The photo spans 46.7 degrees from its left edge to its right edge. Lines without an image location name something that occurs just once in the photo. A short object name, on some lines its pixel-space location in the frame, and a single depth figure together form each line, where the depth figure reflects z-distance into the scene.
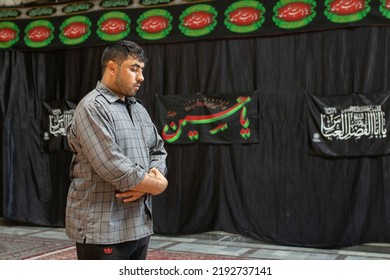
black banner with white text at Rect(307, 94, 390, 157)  4.01
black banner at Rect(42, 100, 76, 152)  5.23
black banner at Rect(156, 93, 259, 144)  4.46
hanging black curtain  4.07
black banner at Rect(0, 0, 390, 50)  4.12
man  1.43
